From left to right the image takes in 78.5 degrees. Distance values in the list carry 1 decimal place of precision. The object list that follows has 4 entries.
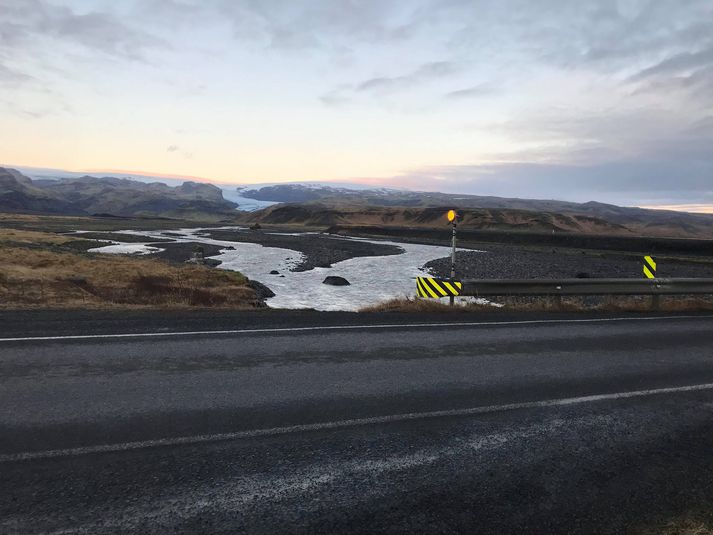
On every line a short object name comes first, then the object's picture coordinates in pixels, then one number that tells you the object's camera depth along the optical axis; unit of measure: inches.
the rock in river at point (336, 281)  1076.5
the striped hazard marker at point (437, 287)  508.1
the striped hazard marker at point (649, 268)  573.3
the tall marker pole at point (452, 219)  499.5
